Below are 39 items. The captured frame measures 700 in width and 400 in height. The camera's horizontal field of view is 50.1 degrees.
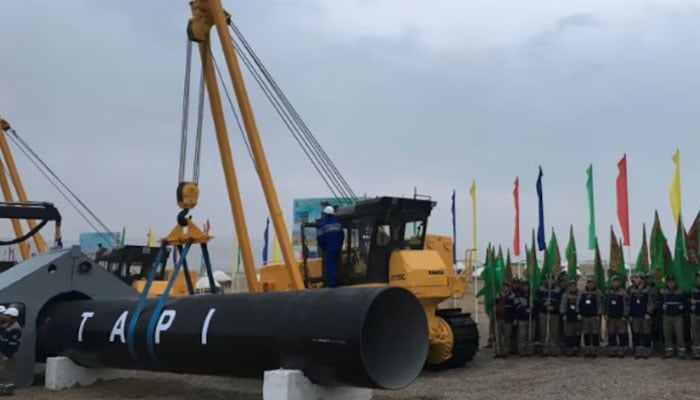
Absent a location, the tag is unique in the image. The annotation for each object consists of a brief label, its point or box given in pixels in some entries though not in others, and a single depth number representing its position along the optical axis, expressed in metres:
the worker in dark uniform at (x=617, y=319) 15.01
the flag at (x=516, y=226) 23.06
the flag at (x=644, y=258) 16.77
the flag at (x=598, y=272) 16.14
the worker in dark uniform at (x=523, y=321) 15.91
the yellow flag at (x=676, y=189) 19.12
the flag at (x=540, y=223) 19.02
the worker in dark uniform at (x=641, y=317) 14.73
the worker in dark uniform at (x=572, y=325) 15.50
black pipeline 7.91
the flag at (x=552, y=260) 17.07
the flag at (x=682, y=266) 15.07
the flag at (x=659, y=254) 15.60
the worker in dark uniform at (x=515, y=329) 16.28
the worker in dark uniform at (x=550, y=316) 15.73
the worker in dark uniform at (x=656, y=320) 14.90
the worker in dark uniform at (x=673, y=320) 14.18
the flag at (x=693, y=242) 15.17
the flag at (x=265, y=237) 41.12
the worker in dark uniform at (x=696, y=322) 13.95
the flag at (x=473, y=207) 28.08
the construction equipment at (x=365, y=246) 13.66
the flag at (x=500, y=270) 18.50
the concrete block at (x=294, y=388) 8.06
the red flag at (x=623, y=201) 19.80
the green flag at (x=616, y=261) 16.20
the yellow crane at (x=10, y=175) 24.50
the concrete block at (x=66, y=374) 11.09
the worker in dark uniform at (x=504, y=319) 16.22
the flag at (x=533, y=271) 16.91
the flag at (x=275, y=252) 38.71
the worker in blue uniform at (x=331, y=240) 13.62
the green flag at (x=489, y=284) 17.83
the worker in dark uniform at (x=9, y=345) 10.91
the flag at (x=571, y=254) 17.64
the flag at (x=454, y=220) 27.86
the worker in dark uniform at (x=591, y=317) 15.26
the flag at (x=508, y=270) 18.29
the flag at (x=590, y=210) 19.62
